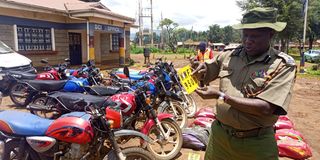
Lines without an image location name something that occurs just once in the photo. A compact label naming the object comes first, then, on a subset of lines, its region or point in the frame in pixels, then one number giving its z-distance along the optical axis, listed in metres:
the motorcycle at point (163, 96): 3.71
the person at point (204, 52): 5.56
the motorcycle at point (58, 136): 1.97
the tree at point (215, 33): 57.62
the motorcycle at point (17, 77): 5.12
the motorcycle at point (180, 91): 4.32
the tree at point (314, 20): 22.97
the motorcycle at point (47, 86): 4.22
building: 8.54
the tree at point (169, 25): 37.89
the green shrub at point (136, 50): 29.96
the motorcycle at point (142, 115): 2.86
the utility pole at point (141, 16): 34.79
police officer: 1.42
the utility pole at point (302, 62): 12.35
